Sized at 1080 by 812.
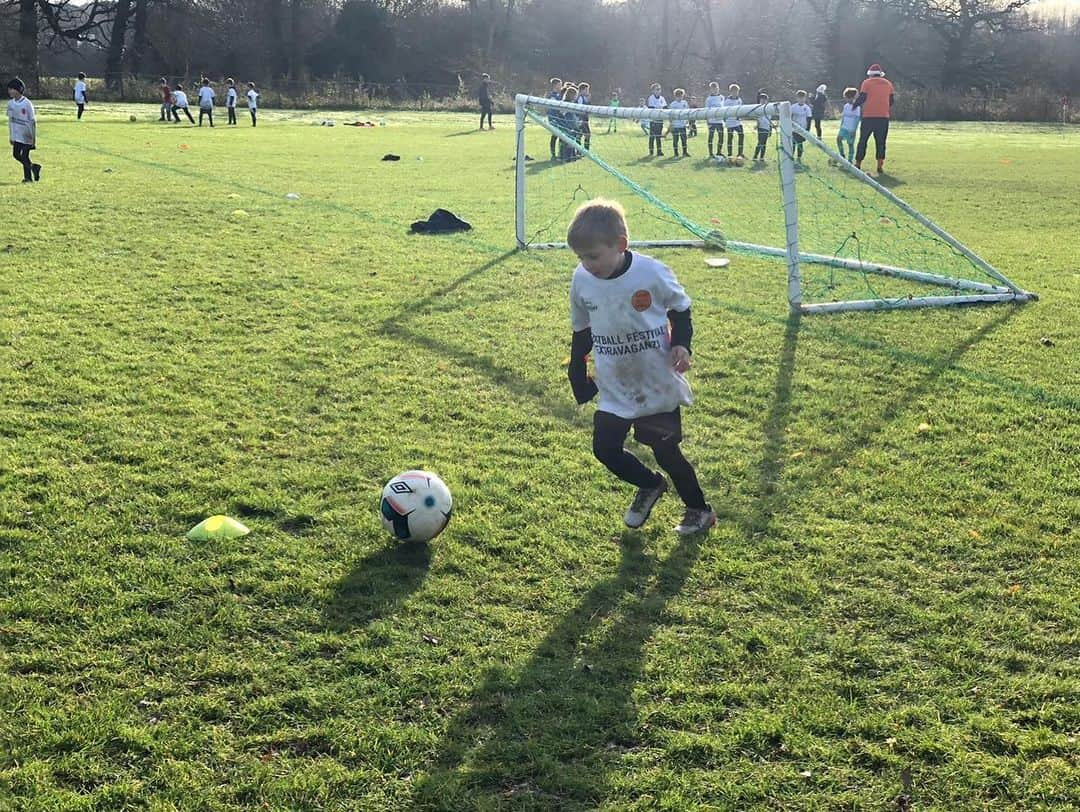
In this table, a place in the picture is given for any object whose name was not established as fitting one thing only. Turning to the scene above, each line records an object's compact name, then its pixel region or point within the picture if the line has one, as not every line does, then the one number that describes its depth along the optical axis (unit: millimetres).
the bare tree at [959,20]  59375
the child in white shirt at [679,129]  18388
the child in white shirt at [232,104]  32781
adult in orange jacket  16547
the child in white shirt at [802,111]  17516
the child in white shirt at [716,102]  19391
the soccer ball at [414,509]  3846
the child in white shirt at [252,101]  33188
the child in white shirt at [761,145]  16642
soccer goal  7773
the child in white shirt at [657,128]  16422
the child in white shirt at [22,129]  13969
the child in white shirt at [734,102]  18656
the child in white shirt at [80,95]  29984
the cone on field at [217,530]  3924
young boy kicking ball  3670
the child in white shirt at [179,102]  32344
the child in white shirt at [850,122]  18047
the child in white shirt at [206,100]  31359
